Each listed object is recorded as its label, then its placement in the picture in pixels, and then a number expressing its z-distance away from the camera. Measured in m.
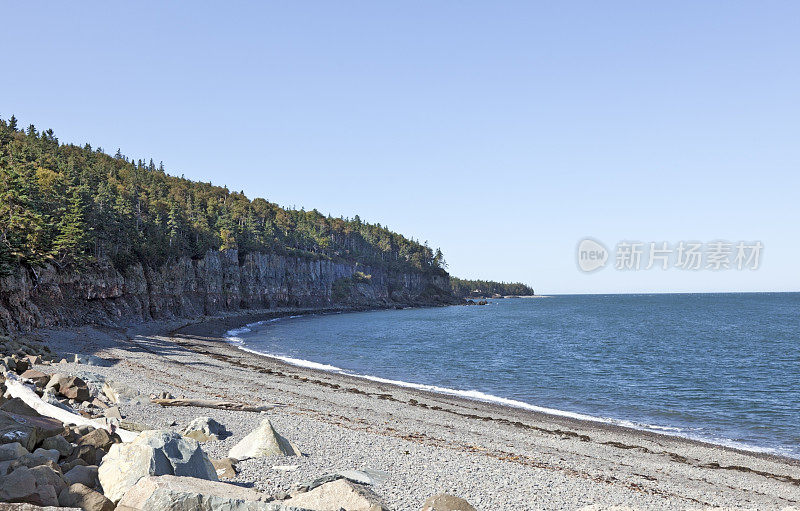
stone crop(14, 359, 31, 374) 19.37
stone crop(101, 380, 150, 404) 18.03
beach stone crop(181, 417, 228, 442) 13.79
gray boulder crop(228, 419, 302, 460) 11.81
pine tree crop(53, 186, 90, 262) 50.43
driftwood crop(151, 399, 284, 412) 18.61
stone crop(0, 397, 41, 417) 11.13
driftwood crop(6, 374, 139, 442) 11.48
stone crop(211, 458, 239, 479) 10.12
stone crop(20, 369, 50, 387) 17.12
